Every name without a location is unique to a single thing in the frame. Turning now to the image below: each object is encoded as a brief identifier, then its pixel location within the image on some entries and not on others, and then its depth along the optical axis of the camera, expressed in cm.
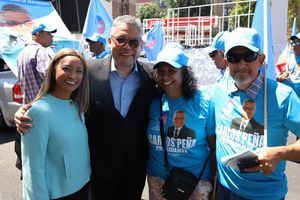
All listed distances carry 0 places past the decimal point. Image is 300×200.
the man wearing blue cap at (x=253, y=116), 130
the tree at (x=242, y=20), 720
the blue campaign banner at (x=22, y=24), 398
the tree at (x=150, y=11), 3647
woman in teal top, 137
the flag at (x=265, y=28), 158
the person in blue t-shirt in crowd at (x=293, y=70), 375
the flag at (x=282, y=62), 451
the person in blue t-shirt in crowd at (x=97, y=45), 427
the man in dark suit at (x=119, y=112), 166
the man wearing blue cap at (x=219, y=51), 297
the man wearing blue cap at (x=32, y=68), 284
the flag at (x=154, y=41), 610
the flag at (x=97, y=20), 543
